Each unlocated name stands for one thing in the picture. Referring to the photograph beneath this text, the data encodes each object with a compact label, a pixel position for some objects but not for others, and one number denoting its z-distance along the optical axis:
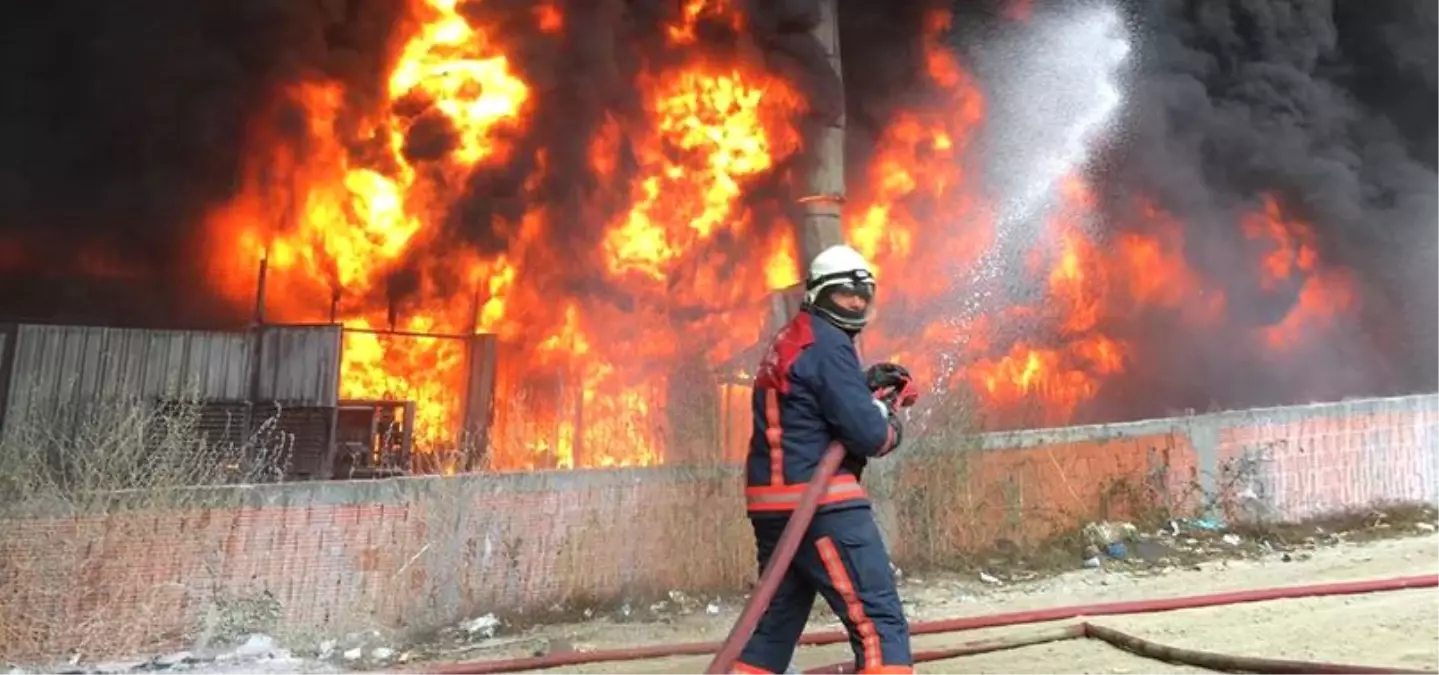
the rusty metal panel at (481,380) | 12.83
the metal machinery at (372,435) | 11.17
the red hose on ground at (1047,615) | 5.00
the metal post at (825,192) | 14.67
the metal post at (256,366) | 10.97
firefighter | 3.07
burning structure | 13.76
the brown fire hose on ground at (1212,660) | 3.67
